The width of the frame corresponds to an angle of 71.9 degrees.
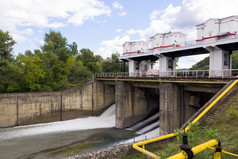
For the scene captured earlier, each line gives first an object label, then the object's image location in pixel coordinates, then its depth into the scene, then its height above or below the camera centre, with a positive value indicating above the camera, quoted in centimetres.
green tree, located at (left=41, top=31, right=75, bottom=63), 4806 +1174
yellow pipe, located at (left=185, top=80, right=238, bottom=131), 1073 -195
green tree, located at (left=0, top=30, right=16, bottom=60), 3034 +612
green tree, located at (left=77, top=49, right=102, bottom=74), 4804 +497
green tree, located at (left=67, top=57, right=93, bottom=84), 3803 +74
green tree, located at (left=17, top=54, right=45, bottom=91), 3291 +132
